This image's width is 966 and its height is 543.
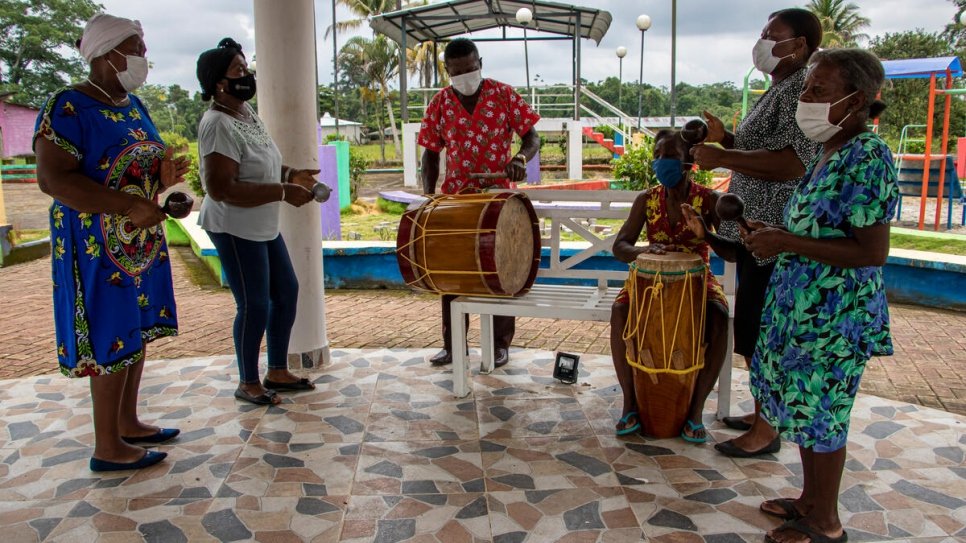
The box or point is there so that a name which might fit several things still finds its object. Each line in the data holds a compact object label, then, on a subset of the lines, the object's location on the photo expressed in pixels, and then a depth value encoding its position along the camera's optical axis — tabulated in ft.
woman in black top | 9.73
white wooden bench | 12.53
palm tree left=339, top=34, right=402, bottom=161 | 116.06
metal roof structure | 46.65
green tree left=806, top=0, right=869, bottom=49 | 136.77
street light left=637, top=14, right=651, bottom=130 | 53.83
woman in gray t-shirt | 11.35
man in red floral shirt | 14.07
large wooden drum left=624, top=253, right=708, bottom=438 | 10.59
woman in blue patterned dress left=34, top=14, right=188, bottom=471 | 9.30
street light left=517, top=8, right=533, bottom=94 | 44.57
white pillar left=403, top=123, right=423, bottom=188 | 61.77
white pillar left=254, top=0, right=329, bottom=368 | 14.08
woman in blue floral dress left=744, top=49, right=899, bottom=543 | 7.47
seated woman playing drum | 10.93
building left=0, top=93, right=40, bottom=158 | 89.56
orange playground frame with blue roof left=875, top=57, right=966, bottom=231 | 33.60
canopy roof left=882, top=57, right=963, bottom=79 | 33.50
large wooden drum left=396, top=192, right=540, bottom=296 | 11.77
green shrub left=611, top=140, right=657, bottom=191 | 31.96
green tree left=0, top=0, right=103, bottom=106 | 109.50
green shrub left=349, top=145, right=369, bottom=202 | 55.62
